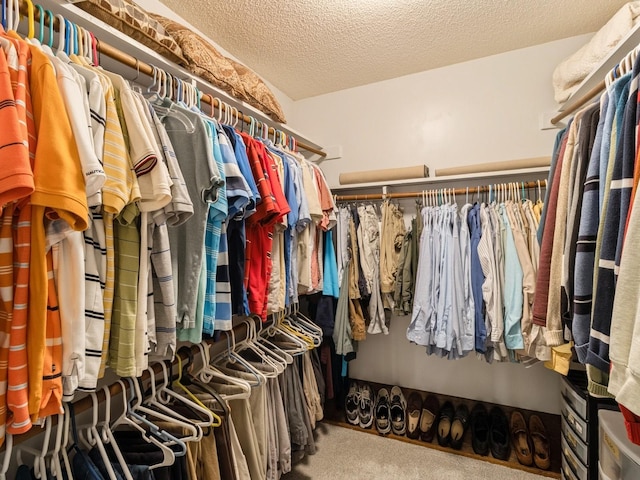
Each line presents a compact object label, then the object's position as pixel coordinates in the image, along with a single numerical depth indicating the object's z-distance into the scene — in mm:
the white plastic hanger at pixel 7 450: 721
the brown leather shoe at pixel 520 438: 1817
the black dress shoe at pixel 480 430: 1907
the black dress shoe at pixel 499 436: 1858
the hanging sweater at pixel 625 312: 586
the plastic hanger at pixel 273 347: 1550
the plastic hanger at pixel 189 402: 1074
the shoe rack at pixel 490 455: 1809
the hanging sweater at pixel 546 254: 1029
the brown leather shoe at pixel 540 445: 1786
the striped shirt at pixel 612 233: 681
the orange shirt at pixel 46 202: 602
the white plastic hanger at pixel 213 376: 1245
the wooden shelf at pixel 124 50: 868
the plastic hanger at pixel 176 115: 991
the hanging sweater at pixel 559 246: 971
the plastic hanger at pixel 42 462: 796
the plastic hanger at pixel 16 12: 740
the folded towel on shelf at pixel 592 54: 1383
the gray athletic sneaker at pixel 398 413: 2115
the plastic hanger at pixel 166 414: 999
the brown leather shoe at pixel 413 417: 2061
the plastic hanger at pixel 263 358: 1426
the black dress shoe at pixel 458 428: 1954
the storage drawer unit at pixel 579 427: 1404
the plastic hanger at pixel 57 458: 804
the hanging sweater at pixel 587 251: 780
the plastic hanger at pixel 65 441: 816
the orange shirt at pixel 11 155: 545
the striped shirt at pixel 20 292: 608
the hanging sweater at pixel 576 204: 863
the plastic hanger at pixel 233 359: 1359
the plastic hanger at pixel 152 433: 904
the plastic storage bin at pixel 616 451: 1074
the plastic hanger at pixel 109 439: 851
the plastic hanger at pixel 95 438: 836
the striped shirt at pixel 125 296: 789
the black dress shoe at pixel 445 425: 1979
